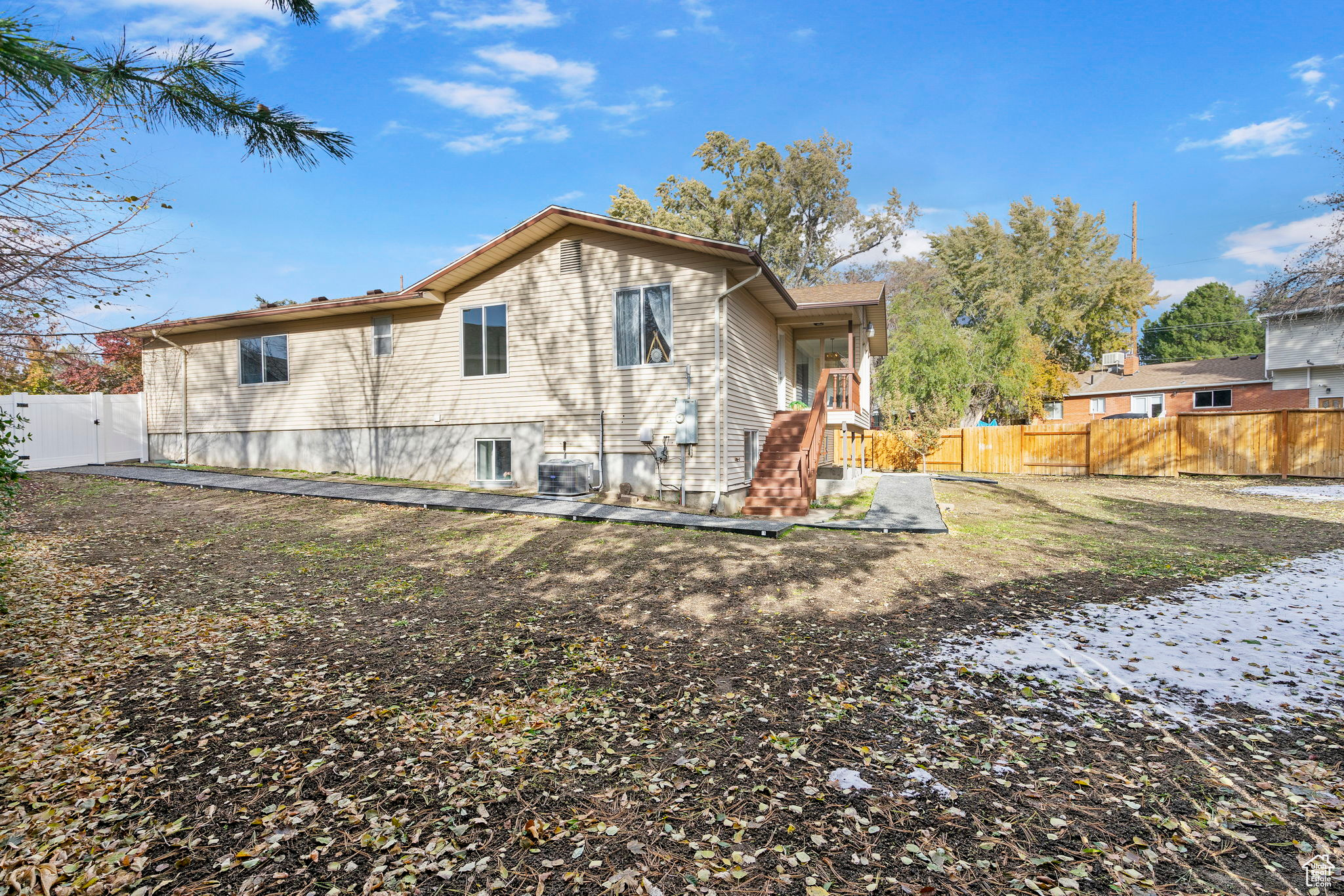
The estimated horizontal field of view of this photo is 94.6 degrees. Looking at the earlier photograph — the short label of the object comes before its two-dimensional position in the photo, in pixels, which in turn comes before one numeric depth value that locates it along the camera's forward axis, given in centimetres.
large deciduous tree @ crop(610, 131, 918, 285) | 3378
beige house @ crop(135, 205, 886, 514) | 1241
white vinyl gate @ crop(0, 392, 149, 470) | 1627
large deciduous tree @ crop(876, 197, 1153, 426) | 3167
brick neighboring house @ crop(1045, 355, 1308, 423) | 2943
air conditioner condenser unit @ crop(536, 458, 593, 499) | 1281
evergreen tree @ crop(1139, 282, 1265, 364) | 4988
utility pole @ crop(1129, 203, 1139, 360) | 3869
